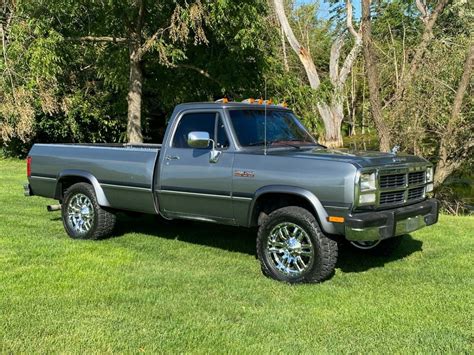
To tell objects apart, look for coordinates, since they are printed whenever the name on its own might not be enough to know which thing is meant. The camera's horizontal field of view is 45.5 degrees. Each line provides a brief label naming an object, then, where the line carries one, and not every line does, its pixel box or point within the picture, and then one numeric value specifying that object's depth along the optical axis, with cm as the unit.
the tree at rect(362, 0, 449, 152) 1210
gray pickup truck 562
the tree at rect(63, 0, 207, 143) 1159
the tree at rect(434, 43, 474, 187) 1254
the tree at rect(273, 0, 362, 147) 2262
